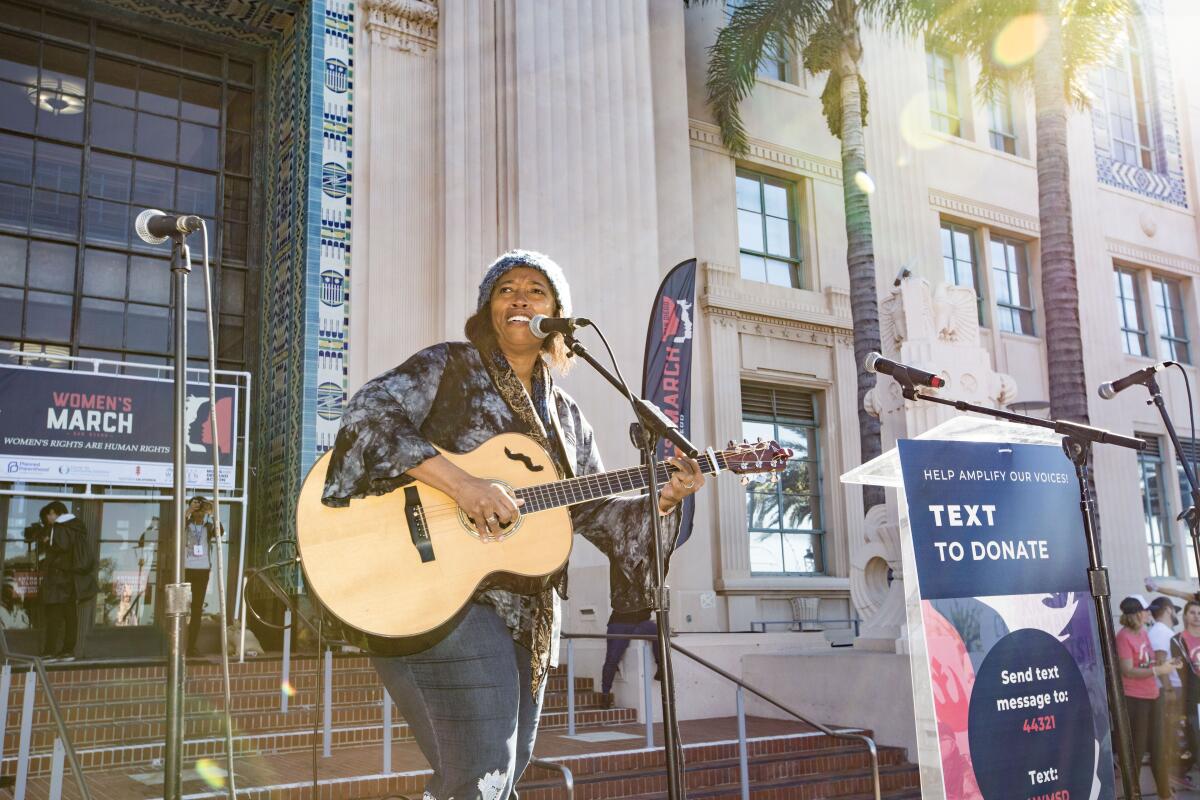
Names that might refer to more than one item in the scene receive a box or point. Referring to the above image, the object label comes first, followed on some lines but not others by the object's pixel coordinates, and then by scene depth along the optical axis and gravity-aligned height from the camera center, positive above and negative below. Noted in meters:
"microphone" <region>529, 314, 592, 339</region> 3.13 +0.87
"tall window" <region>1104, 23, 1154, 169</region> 21.09 +9.80
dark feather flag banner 11.24 +2.88
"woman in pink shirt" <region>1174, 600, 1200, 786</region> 9.66 -0.48
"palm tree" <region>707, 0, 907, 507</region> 14.78 +7.65
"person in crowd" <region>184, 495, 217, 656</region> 10.09 +0.83
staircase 6.48 -0.79
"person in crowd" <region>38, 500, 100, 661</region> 9.52 +0.59
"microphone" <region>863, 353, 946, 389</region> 3.99 +0.90
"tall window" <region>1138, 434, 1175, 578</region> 19.03 +1.65
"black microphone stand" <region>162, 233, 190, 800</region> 2.67 +0.10
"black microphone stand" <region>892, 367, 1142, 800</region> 3.94 +0.34
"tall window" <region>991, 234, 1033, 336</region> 18.52 +5.59
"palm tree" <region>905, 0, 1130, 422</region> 12.66 +7.20
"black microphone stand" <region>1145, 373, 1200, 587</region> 5.31 +0.70
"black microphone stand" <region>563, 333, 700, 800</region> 2.90 +0.29
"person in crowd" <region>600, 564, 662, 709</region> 9.04 -0.13
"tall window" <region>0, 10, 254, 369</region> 11.22 +4.94
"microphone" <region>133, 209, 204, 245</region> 3.08 +1.17
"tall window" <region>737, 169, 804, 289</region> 16.08 +5.84
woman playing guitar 2.89 +0.42
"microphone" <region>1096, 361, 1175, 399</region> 5.15 +1.09
